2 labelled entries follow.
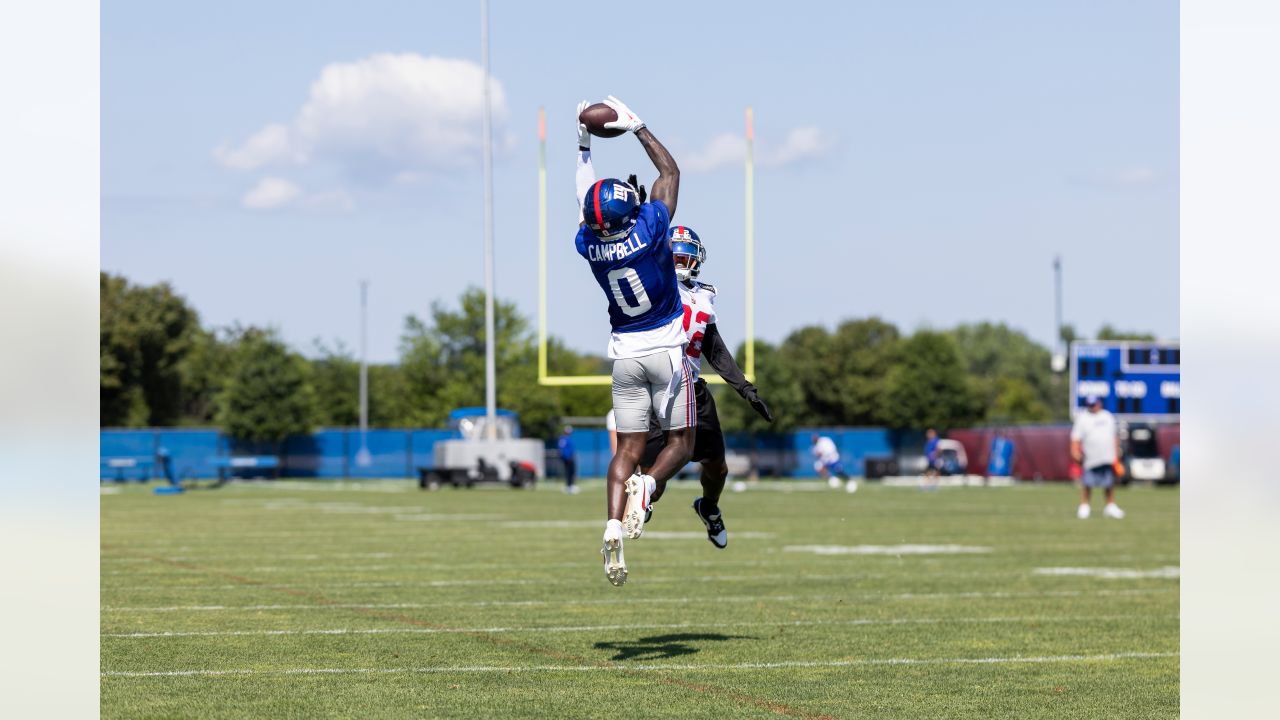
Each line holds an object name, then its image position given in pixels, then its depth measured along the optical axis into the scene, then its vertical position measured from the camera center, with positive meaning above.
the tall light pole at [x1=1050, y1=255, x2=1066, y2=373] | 87.06 +5.09
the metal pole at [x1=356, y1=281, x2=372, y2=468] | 61.84 -0.72
